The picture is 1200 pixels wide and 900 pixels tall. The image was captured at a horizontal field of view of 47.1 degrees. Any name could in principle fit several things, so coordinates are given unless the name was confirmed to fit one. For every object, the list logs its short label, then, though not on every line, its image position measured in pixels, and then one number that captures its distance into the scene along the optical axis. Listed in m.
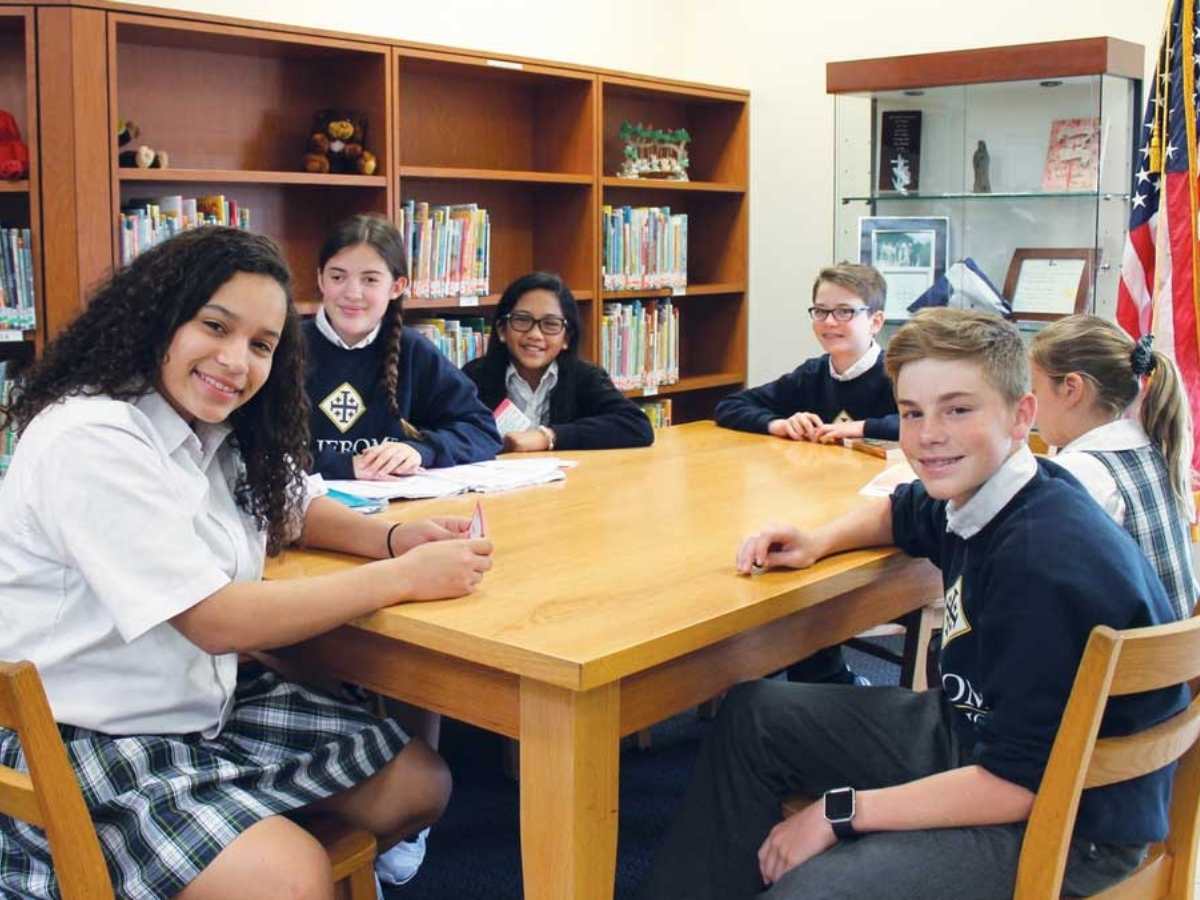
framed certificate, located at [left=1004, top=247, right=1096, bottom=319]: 4.08
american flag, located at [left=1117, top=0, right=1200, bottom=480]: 3.44
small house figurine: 4.87
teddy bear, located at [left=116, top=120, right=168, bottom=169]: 3.44
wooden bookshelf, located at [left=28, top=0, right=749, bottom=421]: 3.25
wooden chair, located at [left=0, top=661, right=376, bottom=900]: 1.35
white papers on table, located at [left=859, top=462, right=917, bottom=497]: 2.49
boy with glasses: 3.41
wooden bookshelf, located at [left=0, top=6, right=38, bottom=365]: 3.18
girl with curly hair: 1.55
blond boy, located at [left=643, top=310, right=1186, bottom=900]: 1.52
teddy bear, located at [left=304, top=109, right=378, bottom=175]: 3.83
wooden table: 1.51
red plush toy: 3.26
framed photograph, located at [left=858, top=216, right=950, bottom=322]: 4.39
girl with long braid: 2.89
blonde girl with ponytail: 2.05
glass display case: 4.06
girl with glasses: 3.39
